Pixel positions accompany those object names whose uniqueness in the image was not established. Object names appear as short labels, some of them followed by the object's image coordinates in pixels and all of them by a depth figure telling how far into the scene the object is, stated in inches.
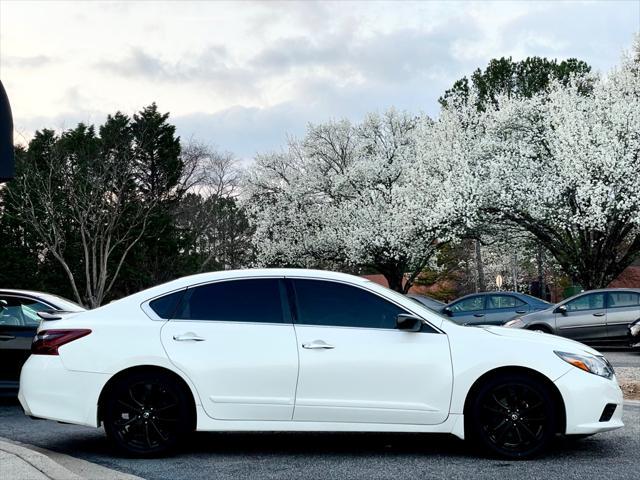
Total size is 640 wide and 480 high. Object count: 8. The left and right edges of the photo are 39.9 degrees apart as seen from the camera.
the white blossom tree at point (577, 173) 1269.7
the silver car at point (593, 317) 761.0
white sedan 273.7
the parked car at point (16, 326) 411.2
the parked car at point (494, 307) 864.9
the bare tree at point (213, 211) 2233.0
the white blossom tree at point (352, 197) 1733.5
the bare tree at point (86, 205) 1708.9
